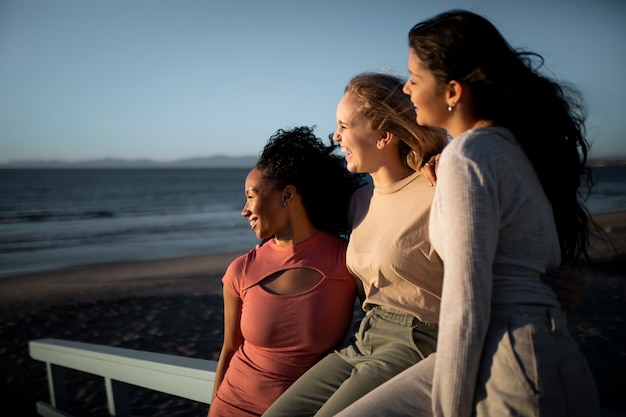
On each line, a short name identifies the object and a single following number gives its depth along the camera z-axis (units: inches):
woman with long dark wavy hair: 59.7
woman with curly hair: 101.0
